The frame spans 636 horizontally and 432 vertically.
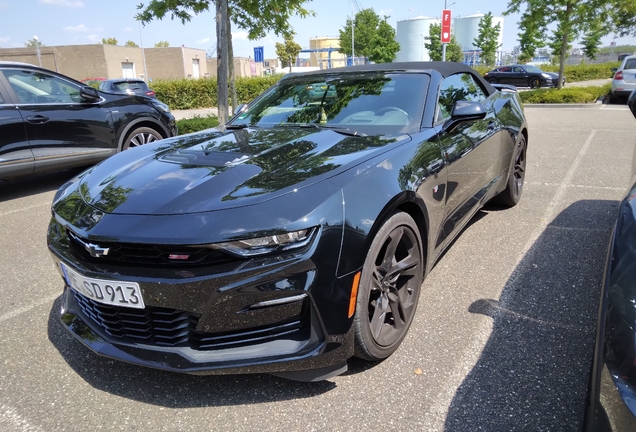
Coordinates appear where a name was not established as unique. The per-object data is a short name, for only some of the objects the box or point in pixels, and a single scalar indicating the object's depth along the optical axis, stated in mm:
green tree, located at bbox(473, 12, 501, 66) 50656
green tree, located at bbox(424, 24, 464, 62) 49344
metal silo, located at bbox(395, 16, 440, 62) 76375
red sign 20250
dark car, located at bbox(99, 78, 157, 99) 13579
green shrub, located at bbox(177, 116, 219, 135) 9653
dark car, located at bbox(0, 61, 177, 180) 5613
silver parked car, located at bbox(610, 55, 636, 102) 16141
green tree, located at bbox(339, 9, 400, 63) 48500
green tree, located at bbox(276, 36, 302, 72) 68688
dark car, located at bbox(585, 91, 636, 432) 1256
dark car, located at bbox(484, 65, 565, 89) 27703
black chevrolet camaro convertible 1895
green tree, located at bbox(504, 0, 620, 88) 16984
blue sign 17656
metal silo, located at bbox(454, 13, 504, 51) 76444
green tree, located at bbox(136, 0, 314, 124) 8930
